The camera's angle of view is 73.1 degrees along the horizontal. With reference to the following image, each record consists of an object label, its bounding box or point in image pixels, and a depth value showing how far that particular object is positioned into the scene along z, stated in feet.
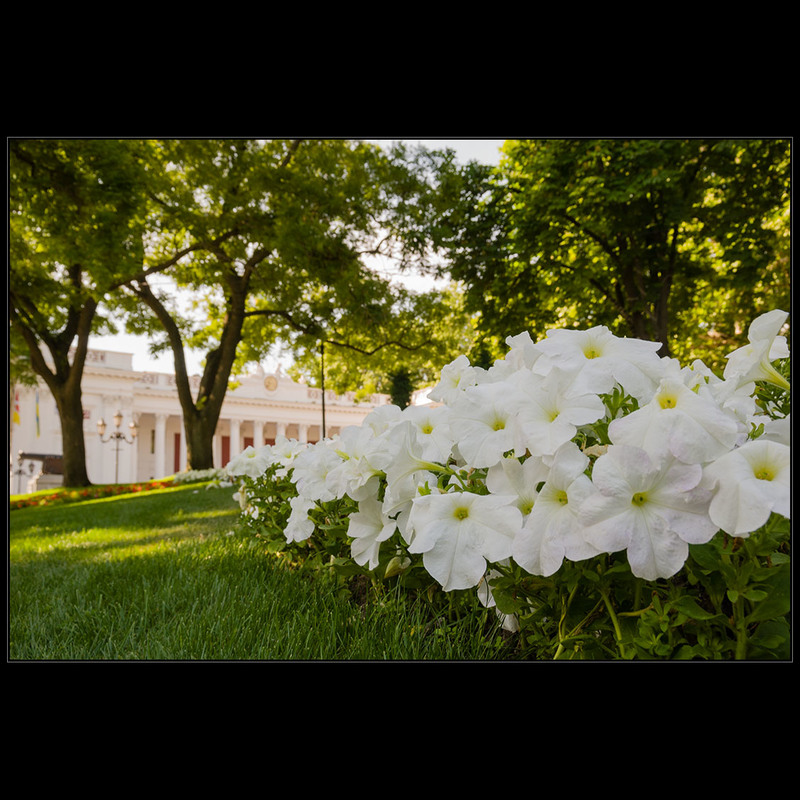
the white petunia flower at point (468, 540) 3.27
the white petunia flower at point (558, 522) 2.96
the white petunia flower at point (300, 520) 6.44
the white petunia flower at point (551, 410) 3.08
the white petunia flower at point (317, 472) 6.02
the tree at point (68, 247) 25.93
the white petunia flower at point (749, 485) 2.61
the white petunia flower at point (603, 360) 3.30
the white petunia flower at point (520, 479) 3.37
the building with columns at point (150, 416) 65.77
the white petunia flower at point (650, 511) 2.78
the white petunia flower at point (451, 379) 5.24
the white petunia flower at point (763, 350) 3.72
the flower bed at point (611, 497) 2.80
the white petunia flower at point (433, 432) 4.49
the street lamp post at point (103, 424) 63.78
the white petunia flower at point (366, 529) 4.88
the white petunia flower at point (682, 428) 2.81
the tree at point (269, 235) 36.65
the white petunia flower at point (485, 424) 3.50
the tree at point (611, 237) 23.93
